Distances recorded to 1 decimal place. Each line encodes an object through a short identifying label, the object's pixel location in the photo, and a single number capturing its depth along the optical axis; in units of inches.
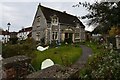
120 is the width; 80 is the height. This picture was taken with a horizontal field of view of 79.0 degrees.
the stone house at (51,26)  461.6
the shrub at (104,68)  59.0
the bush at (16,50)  144.2
